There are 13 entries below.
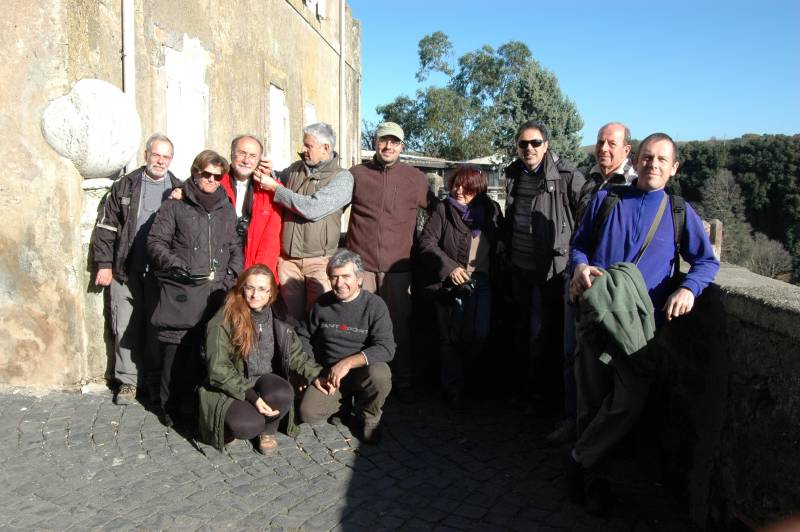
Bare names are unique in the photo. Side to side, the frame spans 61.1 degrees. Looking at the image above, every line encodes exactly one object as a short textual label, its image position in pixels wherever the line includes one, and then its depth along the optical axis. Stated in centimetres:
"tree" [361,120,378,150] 3931
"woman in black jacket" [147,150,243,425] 436
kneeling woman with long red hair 397
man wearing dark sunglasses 439
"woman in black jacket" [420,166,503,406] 484
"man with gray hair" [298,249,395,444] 428
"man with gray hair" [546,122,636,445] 414
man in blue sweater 319
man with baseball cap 491
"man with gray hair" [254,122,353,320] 476
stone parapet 265
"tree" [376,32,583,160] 3488
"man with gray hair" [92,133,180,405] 466
